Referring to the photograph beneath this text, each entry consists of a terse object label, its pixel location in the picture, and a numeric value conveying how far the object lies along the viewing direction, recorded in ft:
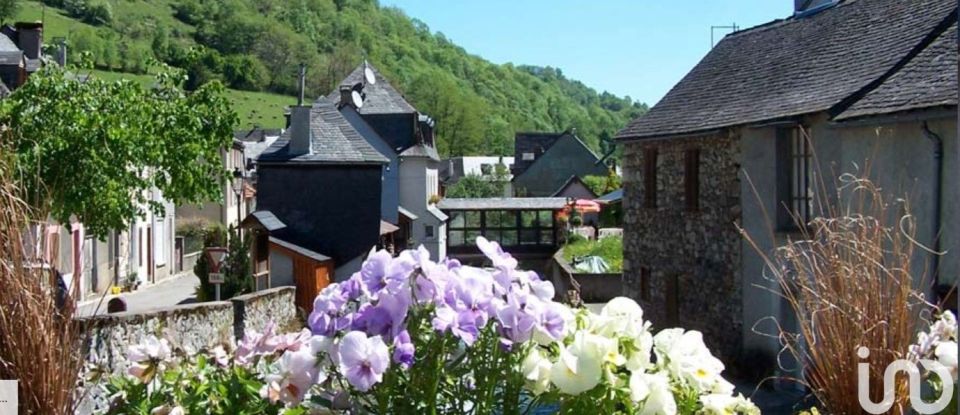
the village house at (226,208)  155.84
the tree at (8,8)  226.13
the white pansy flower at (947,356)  11.30
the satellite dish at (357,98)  148.56
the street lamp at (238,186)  115.74
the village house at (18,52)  82.84
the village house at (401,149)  143.95
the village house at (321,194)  99.60
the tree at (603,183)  190.49
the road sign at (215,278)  65.37
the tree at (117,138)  47.26
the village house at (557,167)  231.71
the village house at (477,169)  240.12
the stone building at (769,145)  42.29
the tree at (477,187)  222.28
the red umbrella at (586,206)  146.61
